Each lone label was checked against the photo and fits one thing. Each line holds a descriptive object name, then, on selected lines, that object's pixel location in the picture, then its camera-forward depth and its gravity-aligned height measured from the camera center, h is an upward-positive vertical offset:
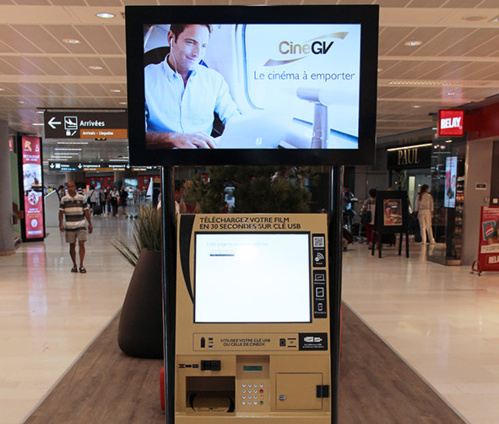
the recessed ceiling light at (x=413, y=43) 4.91 +1.54
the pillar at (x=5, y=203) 9.89 -0.47
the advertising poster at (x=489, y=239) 7.83 -0.97
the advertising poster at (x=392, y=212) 9.83 -0.63
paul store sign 14.09 +0.88
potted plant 3.70 -1.03
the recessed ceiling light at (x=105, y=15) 4.17 +1.55
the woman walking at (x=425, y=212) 11.96 -0.76
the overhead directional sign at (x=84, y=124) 8.32 +1.07
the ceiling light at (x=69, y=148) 23.01 +1.74
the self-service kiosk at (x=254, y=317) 1.82 -0.55
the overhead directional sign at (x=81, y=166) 29.35 +1.04
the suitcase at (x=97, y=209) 23.56 -1.41
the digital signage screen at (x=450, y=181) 8.96 +0.05
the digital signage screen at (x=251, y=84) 1.74 +0.39
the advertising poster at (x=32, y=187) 11.80 -0.14
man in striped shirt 7.48 -0.55
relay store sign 8.65 +1.17
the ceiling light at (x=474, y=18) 4.18 +1.54
